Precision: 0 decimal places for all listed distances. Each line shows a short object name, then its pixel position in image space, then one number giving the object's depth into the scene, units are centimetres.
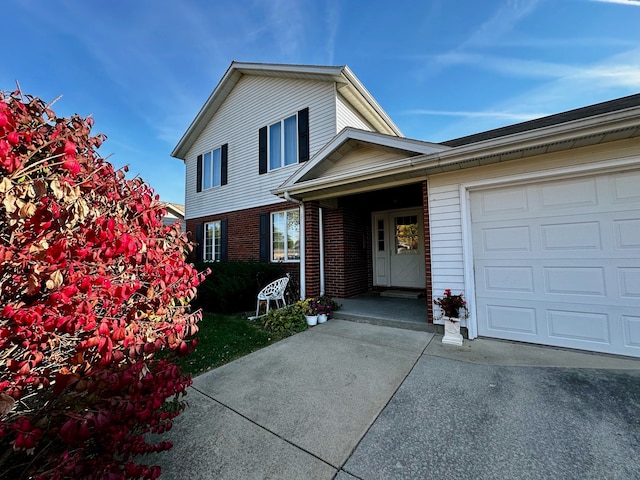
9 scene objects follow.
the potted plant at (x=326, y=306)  528
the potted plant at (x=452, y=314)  395
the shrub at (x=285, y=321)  486
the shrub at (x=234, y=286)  632
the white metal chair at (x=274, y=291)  582
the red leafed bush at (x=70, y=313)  120
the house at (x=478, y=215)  333
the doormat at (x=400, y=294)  682
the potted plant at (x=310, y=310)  509
